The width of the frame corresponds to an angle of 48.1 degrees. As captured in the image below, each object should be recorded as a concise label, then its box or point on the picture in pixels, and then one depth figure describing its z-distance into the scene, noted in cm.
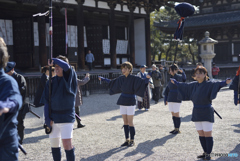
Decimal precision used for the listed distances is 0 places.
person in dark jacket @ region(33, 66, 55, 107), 604
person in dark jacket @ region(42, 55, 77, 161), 360
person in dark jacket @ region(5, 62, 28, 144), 494
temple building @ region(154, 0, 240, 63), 2409
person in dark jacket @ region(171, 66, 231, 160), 433
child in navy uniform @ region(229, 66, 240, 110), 478
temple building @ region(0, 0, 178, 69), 1530
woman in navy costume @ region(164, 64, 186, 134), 633
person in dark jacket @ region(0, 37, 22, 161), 233
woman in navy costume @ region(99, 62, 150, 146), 540
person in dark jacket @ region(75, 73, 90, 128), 700
